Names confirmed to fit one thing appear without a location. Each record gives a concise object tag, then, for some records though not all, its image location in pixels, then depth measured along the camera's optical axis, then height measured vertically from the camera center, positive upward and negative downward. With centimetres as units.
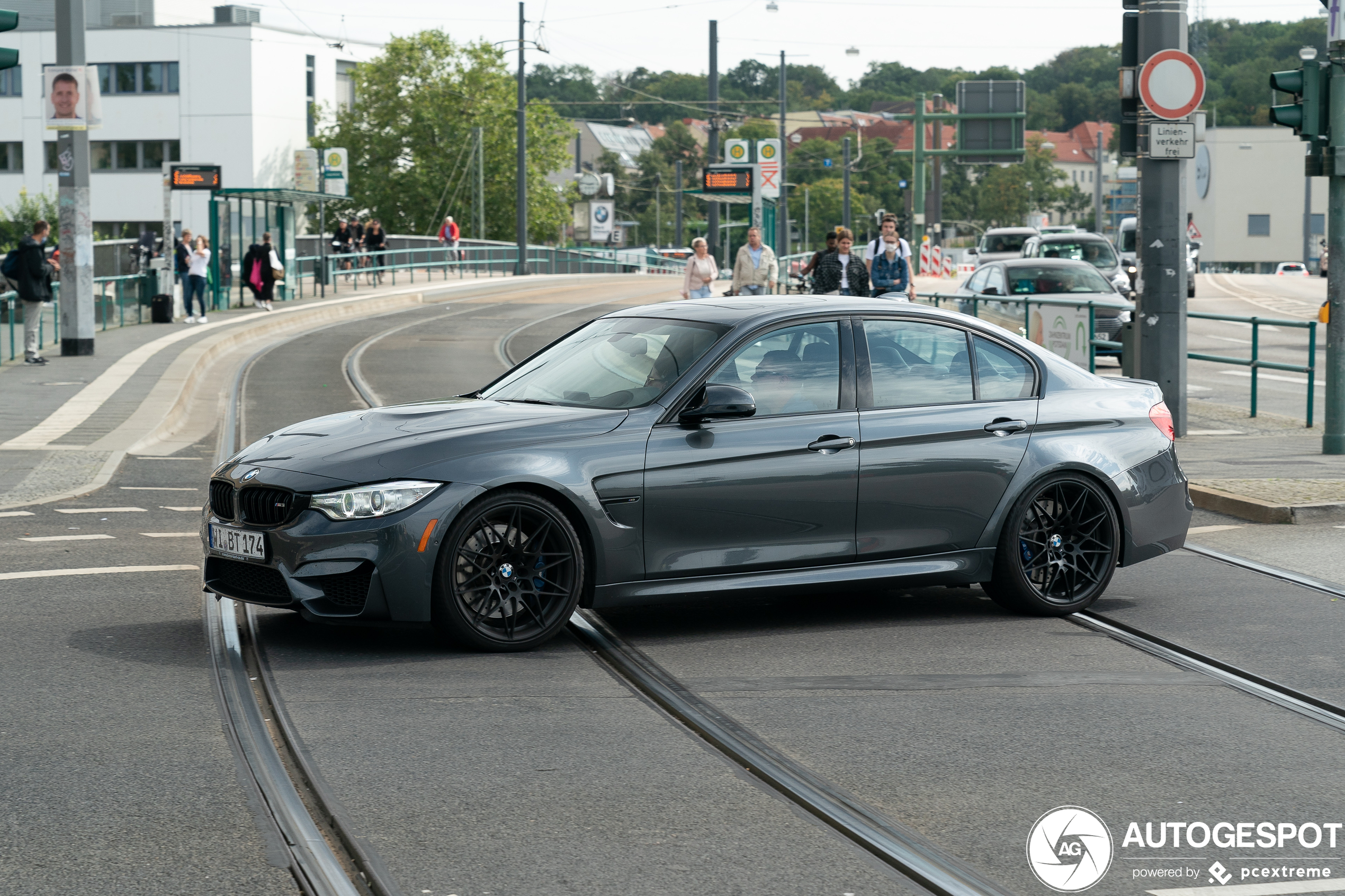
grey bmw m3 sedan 652 -73
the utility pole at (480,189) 7556 +539
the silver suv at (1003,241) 4416 +169
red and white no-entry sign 1316 +174
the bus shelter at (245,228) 3466 +167
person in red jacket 5713 +246
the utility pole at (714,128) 5634 +627
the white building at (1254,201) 12962 +816
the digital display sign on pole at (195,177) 3575 +272
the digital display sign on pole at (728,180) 5716 +427
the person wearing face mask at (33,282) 2080 +28
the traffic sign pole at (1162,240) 1359 +53
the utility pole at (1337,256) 1229 +38
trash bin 3033 -9
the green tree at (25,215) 7688 +414
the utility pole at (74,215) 2148 +117
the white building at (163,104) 7731 +945
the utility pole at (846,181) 6475 +489
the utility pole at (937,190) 7616 +646
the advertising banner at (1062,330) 1733 -27
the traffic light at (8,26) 1352 +227
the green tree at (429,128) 8875 +941
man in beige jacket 2127 +46
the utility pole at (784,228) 6219 +294
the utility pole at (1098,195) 8420 +585
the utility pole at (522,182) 5681 +420
